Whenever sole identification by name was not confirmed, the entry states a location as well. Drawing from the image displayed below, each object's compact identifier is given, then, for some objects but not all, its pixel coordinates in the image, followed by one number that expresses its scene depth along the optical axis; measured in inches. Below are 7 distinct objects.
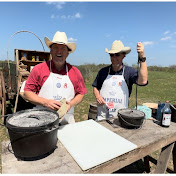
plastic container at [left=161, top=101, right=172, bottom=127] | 79.5
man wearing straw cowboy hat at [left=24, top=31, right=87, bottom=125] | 82.4
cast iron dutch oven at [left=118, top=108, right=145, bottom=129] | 74.7
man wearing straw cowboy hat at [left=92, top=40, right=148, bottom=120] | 100.5
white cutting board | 51.8
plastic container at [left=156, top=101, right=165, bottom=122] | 90.4
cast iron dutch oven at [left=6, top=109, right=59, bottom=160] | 46.0
